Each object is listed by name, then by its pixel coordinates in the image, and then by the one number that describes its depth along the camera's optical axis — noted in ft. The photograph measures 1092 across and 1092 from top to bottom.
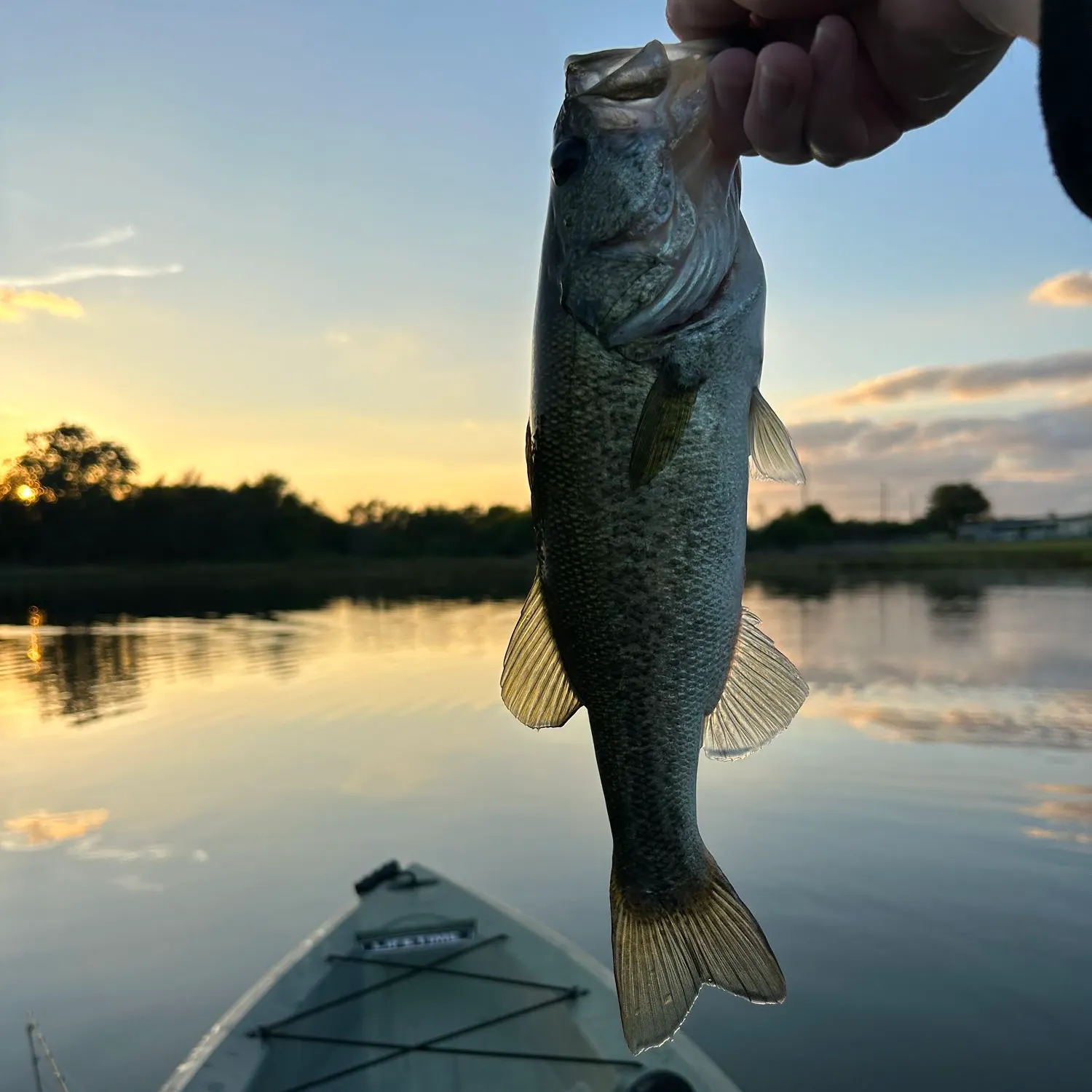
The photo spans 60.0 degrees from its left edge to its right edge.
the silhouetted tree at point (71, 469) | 307.17
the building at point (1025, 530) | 228.43
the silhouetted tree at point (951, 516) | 224.53
